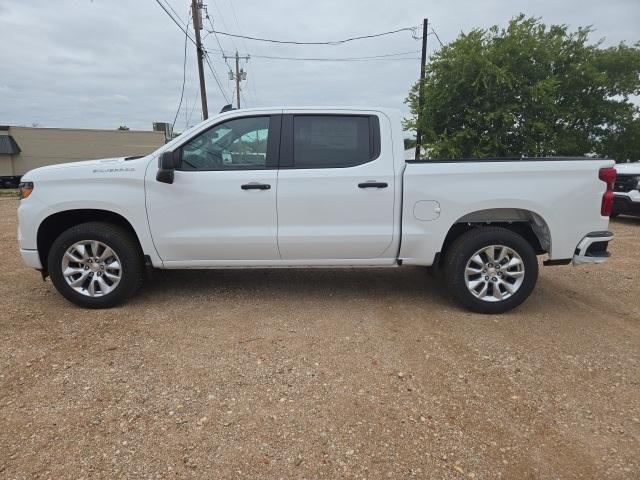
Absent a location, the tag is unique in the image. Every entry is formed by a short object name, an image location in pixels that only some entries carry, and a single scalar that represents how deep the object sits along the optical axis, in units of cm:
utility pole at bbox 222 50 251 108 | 3678
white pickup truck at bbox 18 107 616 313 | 412
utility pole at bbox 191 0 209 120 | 1780
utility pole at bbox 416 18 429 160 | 1408
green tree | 1259
